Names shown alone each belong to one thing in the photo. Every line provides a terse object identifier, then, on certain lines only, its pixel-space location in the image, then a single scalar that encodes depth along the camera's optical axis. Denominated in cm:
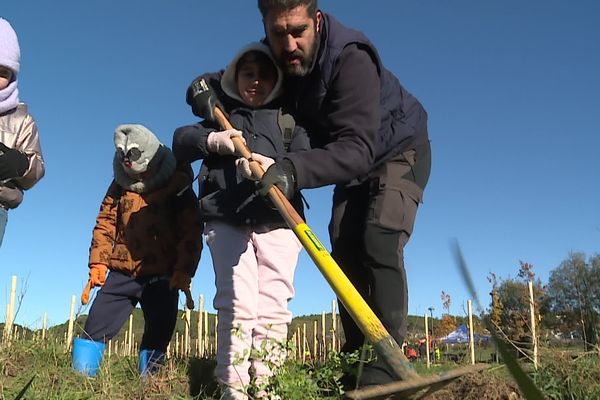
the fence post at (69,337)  354
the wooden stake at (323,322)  1245
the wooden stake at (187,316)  340
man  234
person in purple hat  293
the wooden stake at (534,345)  305
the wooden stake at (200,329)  1088
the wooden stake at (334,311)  1164
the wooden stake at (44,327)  372
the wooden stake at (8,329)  367
